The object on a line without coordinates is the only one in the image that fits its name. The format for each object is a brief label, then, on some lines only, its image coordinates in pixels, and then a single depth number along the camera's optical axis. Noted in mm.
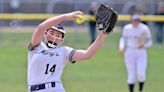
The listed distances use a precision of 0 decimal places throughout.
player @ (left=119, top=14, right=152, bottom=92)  28734
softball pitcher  15086
